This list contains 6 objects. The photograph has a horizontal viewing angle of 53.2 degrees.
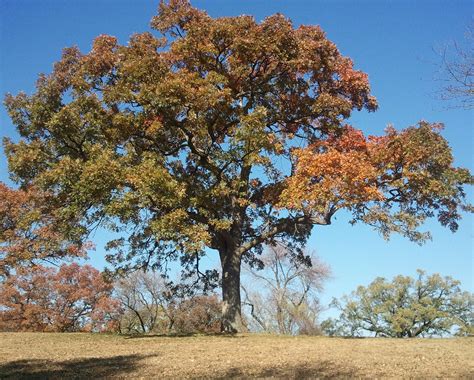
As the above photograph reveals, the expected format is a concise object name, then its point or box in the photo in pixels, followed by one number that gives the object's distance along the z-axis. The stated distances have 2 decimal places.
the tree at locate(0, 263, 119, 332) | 37.59
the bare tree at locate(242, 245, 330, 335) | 38.16
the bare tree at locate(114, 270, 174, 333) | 39.97
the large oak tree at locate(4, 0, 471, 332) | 14.89
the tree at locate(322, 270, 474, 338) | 41.38
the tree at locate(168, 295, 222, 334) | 38.47
